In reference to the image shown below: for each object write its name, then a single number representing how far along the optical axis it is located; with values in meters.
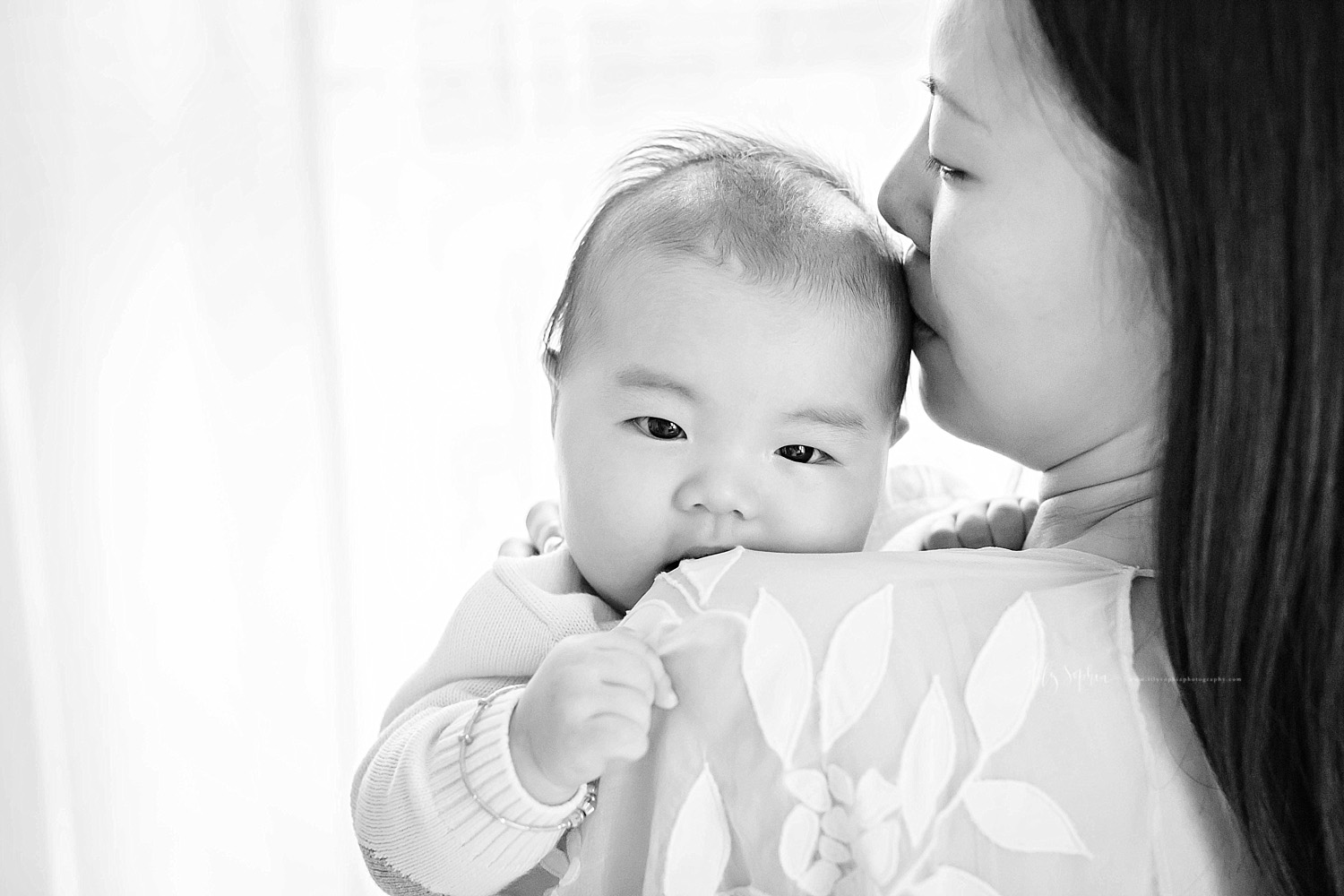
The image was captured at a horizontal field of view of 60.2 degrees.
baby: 0.90
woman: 0.74
